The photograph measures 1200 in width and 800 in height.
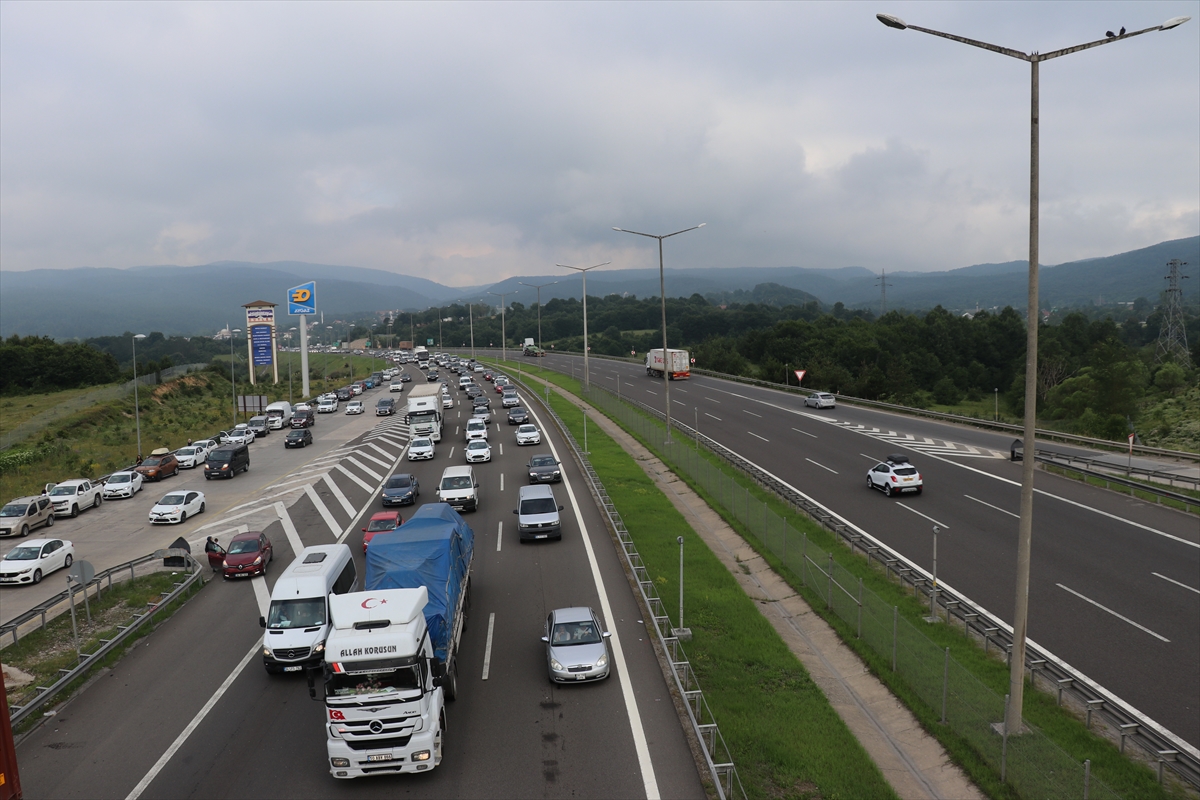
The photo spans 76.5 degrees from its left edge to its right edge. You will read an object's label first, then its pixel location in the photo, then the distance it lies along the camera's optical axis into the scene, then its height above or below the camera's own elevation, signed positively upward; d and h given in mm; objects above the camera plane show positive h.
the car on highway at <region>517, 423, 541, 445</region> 52031 -6509
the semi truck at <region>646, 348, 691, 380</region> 85444 -2972
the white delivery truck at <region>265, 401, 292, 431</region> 69000 -6604
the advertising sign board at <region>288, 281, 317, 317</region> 119688 +7122
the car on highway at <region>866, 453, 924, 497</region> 34250 -6452
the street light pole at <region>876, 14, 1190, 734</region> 13242 -1725
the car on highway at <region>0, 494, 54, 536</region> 34125 -7726
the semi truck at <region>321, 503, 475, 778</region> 12797 -5844
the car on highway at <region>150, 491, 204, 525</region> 35281 -7635
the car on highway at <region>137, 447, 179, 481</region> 46750 -7477
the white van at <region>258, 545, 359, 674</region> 17797 -6611
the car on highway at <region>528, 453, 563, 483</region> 39562 -6789
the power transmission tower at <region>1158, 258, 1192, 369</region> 112175 -103
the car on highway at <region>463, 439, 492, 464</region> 46438 -6751
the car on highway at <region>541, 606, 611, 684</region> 16828 -6952
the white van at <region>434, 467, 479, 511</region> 33719 -6636
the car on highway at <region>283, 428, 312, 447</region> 56719 -7104
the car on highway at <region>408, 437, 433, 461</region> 48781 -6919
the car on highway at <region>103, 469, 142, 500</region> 41625 -7664
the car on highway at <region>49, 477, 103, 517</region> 37562 -7579
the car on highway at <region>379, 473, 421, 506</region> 35312 -6950
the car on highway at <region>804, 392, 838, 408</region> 63938 -5364
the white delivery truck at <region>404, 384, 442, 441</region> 53531 -5299
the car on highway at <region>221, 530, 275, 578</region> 26000 -7316
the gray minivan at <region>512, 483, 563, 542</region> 28656 -6666
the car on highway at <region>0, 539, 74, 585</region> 26875 -7685
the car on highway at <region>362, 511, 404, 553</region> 27391 -6571
